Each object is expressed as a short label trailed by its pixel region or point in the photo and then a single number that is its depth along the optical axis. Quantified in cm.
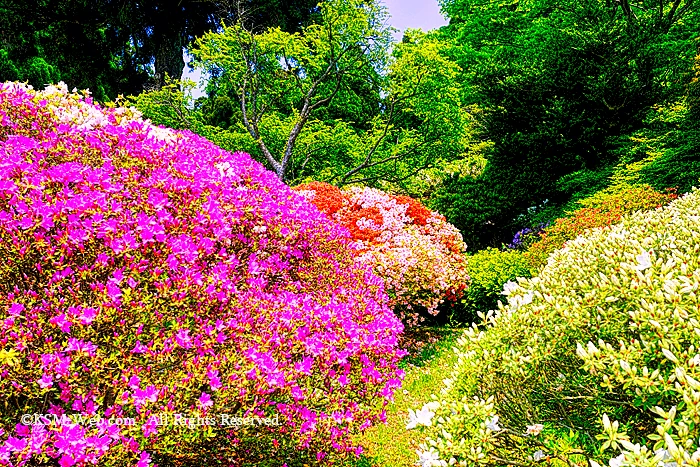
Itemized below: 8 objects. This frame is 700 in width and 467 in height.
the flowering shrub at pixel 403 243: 732
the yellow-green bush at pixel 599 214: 735
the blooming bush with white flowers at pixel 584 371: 157
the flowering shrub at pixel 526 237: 1053
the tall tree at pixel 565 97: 1045
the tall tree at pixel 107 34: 1202
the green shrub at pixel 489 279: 813
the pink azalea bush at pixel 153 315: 222
